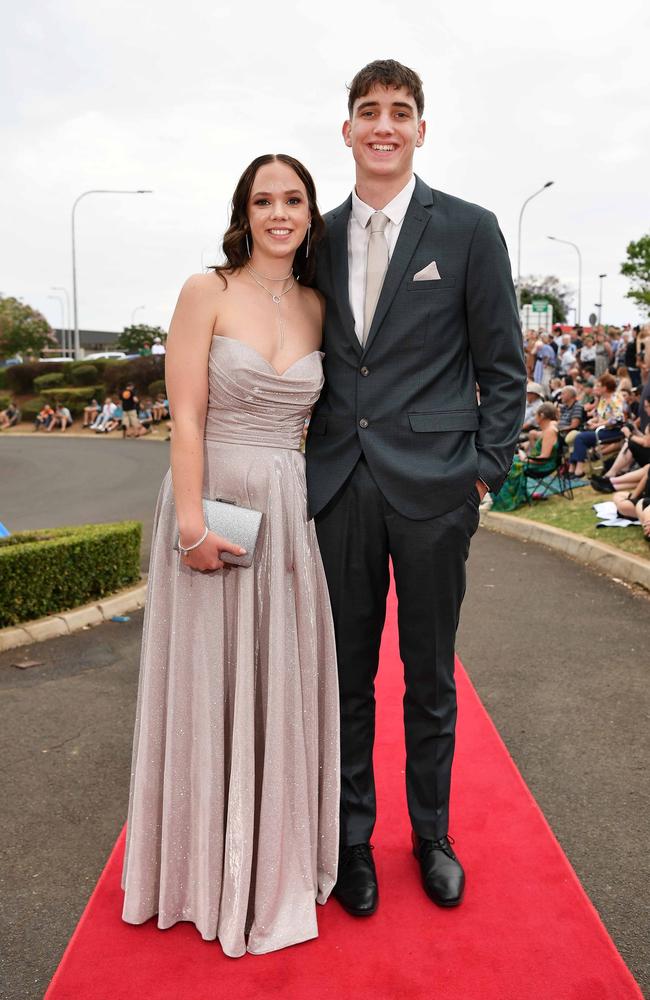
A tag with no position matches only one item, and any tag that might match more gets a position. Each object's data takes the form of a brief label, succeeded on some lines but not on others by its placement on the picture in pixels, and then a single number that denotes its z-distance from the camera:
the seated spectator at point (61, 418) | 33.88
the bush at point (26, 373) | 38.50
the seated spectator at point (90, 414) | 33.66
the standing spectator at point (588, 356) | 20.98
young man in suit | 2.60
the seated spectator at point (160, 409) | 32.03
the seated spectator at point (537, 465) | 10.93
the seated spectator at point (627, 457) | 9.34
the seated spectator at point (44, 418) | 34.34
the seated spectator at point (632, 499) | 8.55
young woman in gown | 2.54
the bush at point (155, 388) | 33.19
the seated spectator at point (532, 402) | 13.45
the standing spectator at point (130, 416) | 29.83
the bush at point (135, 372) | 34.44
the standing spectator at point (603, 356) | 19.47
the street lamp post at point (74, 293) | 37.37
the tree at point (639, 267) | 50.38
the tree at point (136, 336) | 65.00
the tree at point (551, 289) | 90.36
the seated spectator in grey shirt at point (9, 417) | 35.81
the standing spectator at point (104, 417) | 32.09
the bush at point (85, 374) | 35.94
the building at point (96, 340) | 119.44
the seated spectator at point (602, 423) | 11.96
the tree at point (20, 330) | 69.66
